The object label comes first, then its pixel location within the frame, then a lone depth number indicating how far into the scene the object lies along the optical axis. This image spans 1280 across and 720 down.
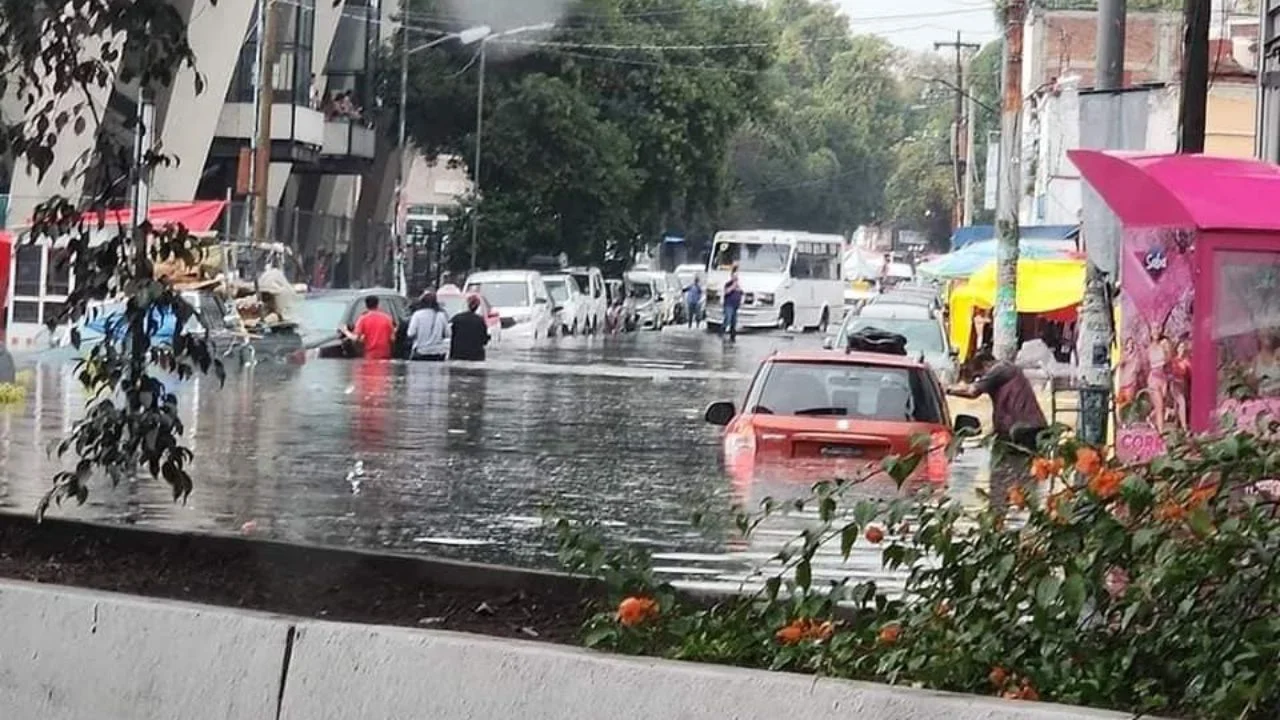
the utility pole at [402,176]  53.94
